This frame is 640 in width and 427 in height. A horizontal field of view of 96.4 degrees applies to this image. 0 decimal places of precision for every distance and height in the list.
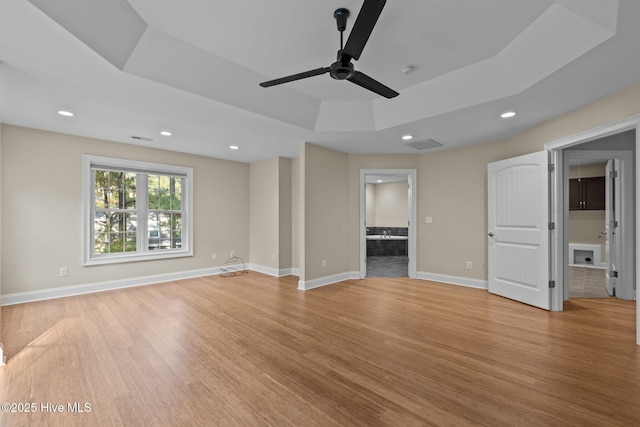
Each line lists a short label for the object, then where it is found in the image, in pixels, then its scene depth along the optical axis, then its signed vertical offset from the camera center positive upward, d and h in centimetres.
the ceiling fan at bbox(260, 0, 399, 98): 164 +112
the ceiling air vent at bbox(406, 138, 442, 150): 464 +117
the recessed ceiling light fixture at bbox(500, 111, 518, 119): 341 +121
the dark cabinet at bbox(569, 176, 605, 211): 650 +46
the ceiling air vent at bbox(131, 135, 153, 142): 449 +120
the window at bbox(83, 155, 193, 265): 458 +6
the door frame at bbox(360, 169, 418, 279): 552 -7
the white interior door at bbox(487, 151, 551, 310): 367 -21
